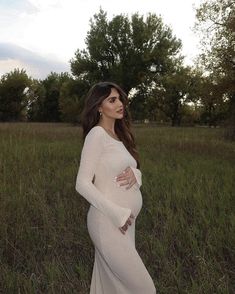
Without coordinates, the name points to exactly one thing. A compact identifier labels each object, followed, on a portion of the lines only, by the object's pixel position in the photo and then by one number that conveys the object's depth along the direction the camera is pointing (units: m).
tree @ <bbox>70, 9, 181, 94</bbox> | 39.16
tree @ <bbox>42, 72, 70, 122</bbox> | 64.06
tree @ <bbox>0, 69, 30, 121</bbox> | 58.75
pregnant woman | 2.56
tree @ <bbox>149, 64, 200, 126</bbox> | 51.25
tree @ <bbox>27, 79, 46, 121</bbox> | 62.59
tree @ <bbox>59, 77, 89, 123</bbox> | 40.00
